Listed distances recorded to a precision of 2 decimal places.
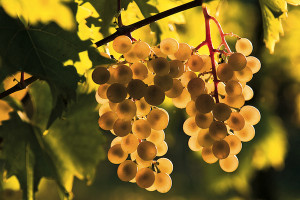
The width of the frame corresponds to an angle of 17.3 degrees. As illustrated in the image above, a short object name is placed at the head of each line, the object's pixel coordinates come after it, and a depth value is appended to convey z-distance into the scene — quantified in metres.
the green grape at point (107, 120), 0.83
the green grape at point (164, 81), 0.81
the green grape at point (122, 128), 0.82
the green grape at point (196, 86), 0.82
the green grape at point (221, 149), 0.82
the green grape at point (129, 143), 0.83
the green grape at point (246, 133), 0.85
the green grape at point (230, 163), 0.85
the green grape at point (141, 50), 0.81
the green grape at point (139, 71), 0.81
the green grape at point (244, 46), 0.88
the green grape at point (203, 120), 0.82
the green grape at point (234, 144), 0.84
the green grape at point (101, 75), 0.80
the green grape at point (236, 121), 0.83
